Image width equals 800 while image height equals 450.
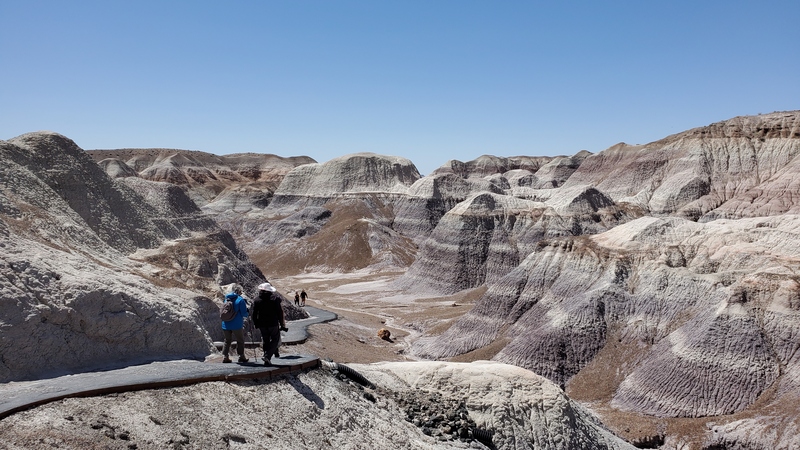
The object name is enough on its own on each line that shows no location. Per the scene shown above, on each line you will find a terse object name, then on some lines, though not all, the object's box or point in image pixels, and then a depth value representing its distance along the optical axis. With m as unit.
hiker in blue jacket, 12.78
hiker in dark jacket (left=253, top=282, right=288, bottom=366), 12.59
